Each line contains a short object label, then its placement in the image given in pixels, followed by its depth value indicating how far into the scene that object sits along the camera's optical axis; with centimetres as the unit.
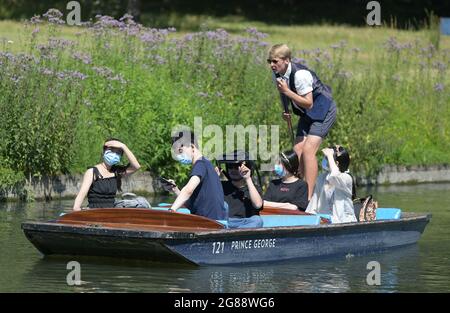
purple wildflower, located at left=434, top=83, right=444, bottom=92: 2628
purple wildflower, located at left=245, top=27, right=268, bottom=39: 2378
